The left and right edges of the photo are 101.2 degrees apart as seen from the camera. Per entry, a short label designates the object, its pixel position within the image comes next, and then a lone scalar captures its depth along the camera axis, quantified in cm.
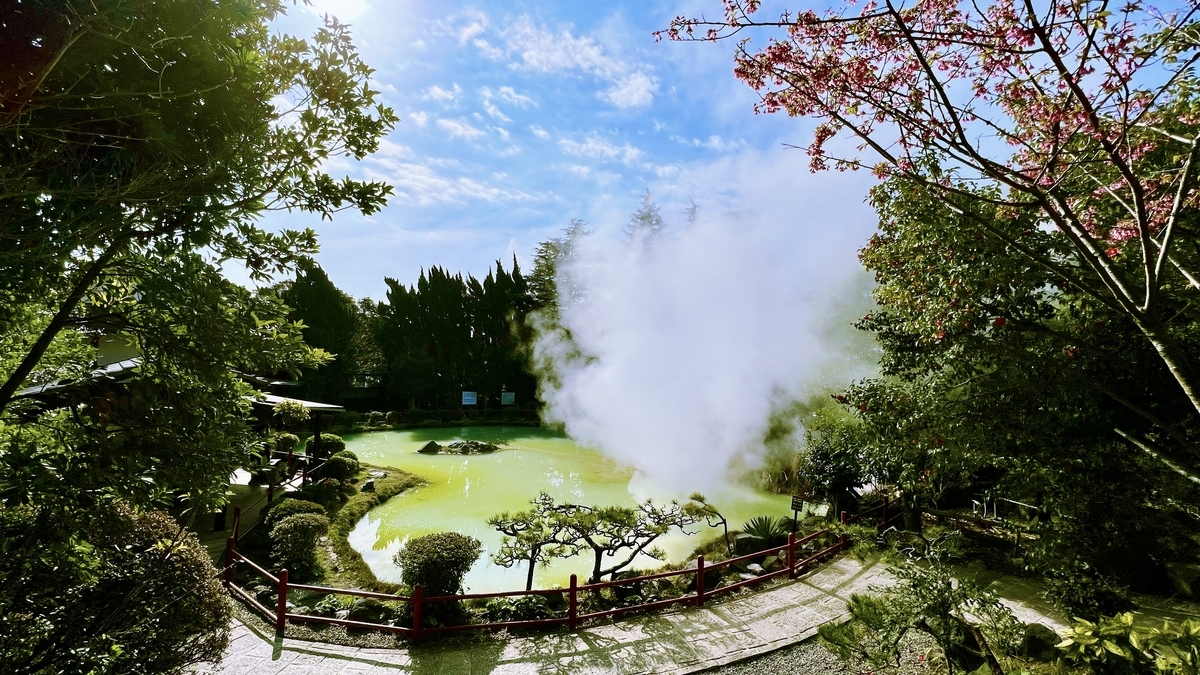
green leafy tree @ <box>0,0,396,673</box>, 222
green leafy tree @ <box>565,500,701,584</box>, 739
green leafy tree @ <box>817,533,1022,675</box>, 382
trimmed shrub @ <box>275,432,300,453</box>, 1448
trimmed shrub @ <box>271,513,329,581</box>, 828
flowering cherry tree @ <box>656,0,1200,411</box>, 285
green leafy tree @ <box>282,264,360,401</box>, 2669
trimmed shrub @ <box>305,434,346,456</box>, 1641
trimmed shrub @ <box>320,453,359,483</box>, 1368
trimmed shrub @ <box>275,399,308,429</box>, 1146
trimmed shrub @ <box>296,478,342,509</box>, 1197
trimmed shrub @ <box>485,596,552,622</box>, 672
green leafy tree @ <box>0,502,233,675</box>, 278
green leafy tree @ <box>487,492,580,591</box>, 714
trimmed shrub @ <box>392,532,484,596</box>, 675
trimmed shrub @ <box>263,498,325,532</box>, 977
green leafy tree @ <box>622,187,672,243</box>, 3069
